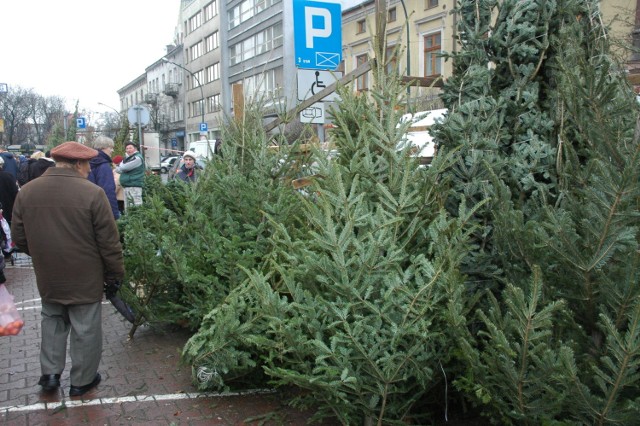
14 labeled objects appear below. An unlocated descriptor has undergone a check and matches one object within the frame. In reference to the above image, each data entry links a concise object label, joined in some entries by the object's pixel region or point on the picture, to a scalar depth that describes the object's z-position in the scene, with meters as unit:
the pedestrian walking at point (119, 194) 10.23
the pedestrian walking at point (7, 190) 10.06
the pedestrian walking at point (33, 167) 10.08
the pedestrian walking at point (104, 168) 8.14
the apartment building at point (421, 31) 28.17
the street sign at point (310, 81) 8.08
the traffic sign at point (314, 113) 7.77
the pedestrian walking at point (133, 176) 8.91
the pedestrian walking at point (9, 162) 11.69
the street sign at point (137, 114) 15.59
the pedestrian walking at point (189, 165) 9.11
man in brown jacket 4.27
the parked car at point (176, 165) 11.10
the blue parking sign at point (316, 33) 8.32
